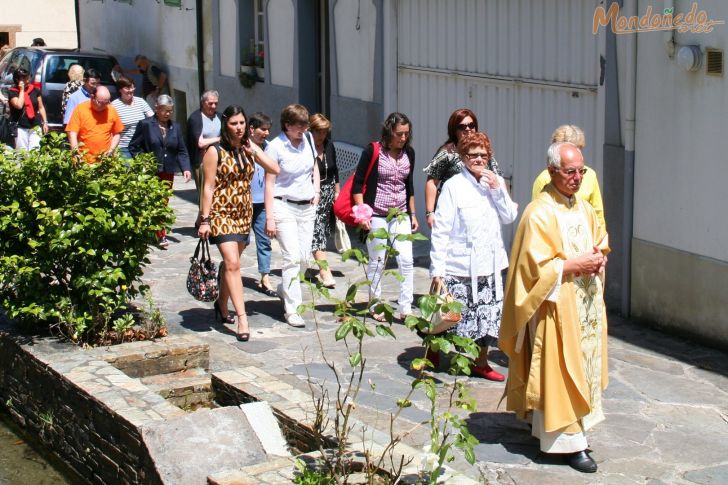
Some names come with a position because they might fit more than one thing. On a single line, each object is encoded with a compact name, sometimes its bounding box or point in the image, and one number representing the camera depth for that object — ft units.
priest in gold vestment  20.18
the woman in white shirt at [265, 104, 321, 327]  30.27
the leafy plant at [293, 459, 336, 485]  17.85
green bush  25.88
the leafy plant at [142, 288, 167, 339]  26.94
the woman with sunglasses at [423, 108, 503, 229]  27.14
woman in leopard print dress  28.40
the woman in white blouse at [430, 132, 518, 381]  24.64
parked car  62.44
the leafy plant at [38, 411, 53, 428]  24.81
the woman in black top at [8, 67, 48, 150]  50.27
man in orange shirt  38.73
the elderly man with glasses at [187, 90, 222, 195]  40.37
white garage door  32.48
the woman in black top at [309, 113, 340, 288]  33.99
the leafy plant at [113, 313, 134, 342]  26.40
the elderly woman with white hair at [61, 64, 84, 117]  46.42
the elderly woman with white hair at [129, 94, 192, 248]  39.73
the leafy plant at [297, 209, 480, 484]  17.47
